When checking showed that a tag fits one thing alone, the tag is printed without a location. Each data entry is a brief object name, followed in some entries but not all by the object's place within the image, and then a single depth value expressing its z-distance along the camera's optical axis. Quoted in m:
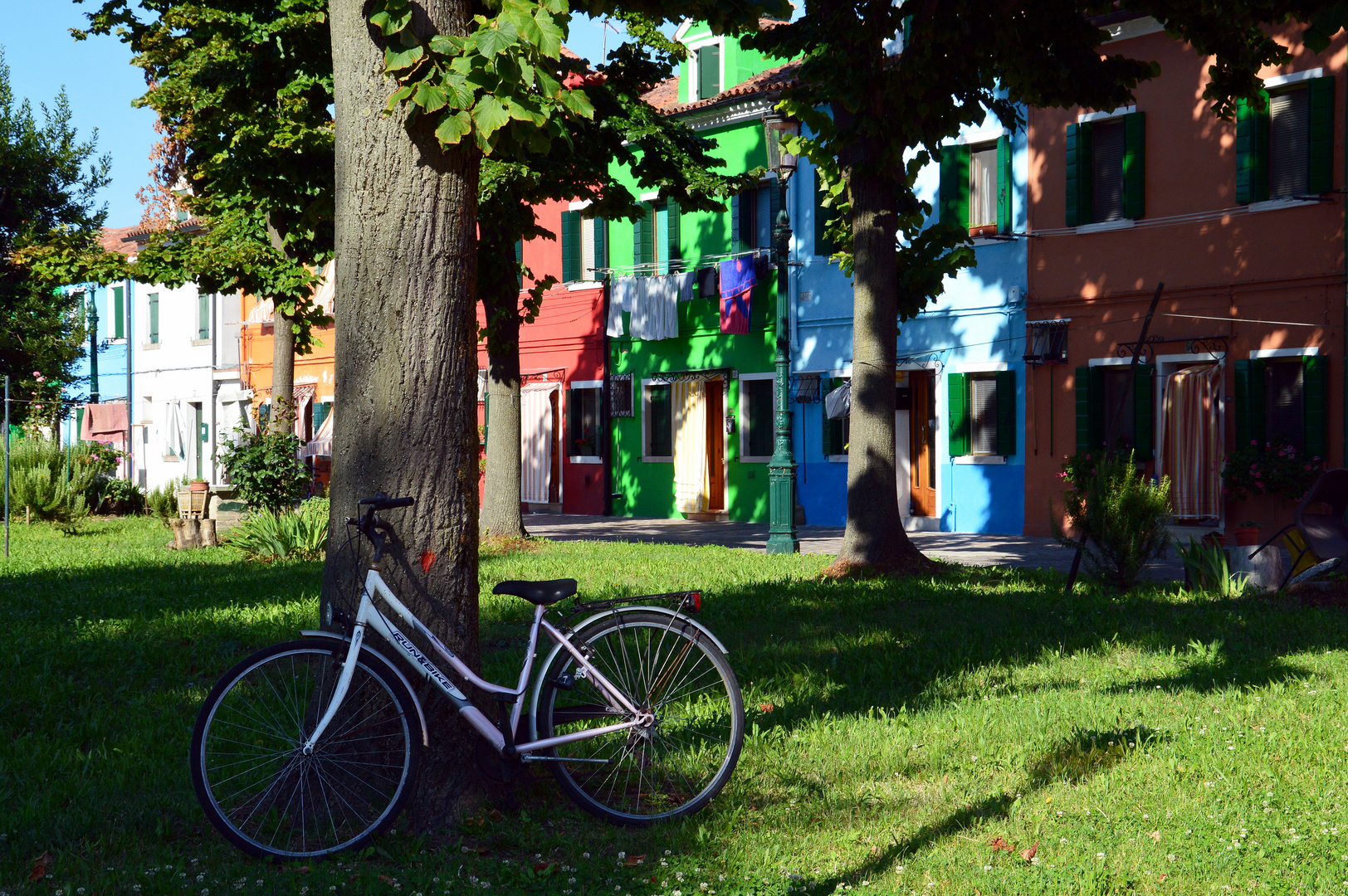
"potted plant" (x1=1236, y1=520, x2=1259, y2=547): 12.84
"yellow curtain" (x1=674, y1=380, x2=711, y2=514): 23.28
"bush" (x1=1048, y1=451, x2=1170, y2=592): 10.37
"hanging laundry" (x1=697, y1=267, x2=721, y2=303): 22.56
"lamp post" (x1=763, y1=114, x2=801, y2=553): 15.02
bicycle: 4.13
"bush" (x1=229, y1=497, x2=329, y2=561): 13.48
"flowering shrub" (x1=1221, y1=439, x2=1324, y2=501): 15.30
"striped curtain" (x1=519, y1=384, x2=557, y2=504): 25.83
